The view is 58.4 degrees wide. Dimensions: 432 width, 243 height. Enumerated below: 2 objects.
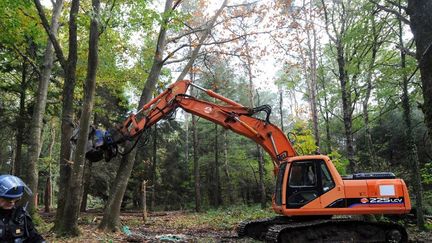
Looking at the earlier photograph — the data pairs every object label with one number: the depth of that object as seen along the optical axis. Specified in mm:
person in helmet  3317
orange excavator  9008
